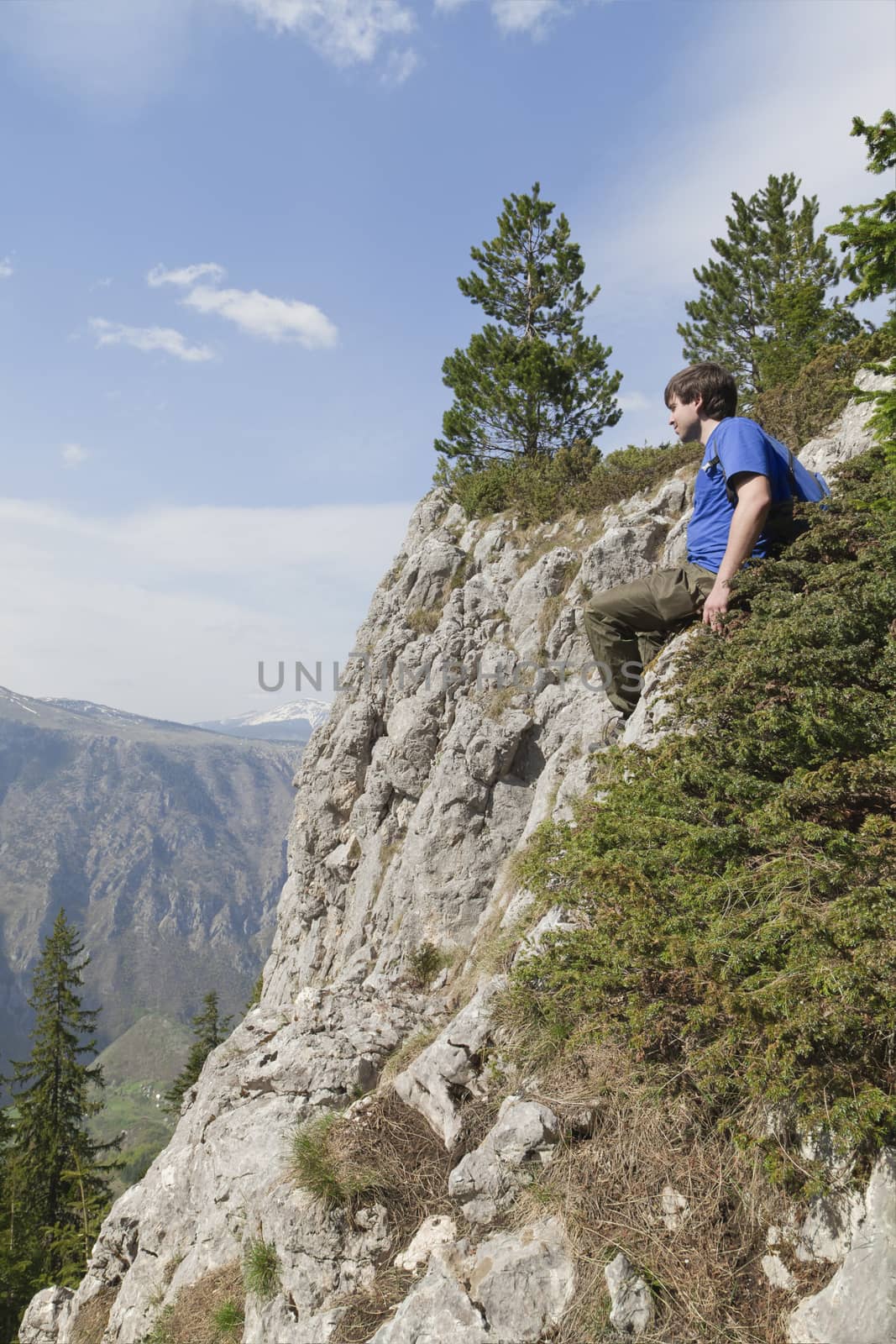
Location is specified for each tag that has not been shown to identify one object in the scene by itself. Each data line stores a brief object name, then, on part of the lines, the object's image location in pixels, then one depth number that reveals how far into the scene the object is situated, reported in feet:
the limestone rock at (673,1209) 11.03
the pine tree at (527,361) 76.59
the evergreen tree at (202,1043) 120.16
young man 17.30
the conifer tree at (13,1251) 67.40
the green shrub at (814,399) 45.52
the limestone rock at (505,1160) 13.33
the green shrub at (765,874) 9.70
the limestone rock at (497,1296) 10.94
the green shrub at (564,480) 58.23
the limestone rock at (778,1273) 9.80
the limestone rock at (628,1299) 10.04
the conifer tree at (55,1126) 82.07
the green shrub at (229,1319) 16.94
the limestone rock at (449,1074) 17.12
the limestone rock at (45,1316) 28.91
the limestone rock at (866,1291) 8.68
